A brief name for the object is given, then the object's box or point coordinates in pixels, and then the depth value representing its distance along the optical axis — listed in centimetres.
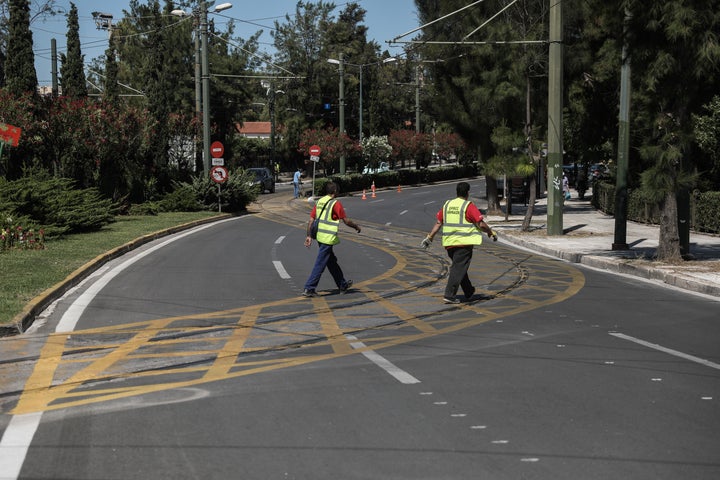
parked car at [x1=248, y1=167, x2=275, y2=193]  5657
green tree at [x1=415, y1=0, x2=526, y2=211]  3166
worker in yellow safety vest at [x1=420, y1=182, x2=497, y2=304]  1184
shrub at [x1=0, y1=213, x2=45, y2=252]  1748
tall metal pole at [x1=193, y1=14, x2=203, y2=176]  3716
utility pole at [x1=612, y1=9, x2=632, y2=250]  1991
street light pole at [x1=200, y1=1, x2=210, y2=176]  3347
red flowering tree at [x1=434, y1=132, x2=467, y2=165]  7794
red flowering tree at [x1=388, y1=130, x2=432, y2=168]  7338
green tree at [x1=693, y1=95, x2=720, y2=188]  2537
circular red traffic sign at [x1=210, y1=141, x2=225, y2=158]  3403
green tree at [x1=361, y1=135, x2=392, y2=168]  7094
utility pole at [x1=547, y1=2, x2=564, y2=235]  2319
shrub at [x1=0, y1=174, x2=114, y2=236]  2045
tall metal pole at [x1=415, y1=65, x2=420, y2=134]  7640
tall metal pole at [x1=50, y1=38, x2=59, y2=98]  3822
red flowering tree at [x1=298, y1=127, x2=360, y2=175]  5641
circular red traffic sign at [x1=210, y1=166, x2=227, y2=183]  3338
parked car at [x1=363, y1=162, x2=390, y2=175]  6946
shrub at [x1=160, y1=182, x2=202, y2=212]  3416
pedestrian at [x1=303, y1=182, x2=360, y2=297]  1245
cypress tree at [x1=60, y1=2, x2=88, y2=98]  3784
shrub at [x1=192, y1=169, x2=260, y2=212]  3541
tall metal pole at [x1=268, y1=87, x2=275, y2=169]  6991
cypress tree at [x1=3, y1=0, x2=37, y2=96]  2868
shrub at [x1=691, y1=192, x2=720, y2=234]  2447
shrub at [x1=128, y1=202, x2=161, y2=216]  3272
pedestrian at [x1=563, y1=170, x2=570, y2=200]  4809
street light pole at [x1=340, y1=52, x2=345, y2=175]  5312
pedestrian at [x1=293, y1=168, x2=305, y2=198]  5119
